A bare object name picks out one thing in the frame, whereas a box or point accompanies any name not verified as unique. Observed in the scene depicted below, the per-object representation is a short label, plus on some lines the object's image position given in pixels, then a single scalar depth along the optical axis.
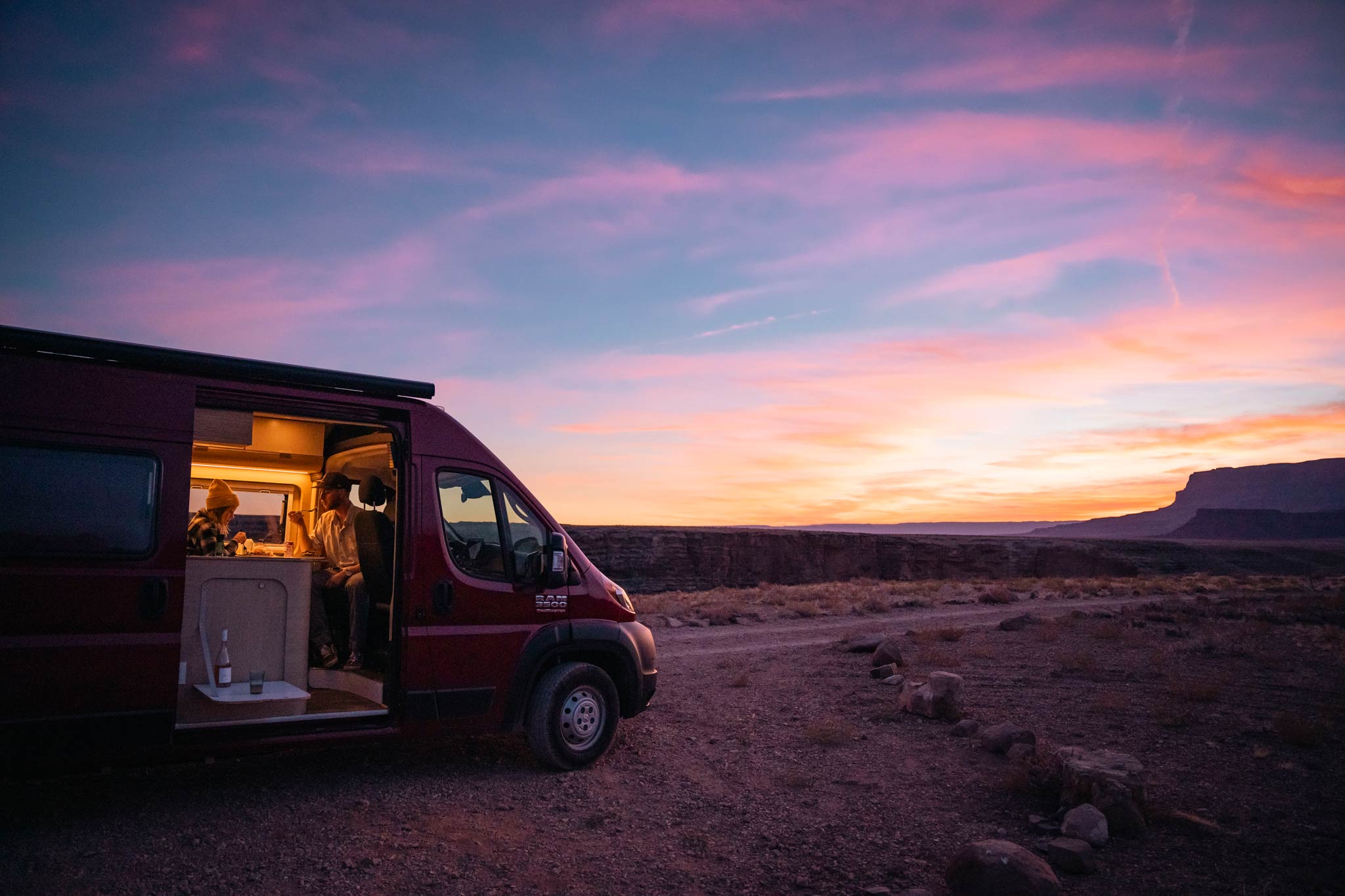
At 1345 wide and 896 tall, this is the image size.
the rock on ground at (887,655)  11.83
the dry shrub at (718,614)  21.67
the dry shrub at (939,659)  11.94
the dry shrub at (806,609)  23.12
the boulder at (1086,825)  5.44
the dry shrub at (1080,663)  11.23
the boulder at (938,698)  8.69
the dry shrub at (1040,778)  6.35
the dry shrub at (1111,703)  8.93
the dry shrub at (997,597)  27.66
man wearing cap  7.38
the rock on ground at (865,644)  13.53
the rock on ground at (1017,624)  16.22
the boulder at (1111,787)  5.62
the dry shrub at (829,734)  8.08
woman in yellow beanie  6.84
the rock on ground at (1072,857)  5.08
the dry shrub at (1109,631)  14.05
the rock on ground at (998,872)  4.57
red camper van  5.01
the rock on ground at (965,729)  8.15
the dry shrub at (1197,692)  9.20
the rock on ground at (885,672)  11.16
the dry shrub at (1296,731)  7.36
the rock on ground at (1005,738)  7.53
